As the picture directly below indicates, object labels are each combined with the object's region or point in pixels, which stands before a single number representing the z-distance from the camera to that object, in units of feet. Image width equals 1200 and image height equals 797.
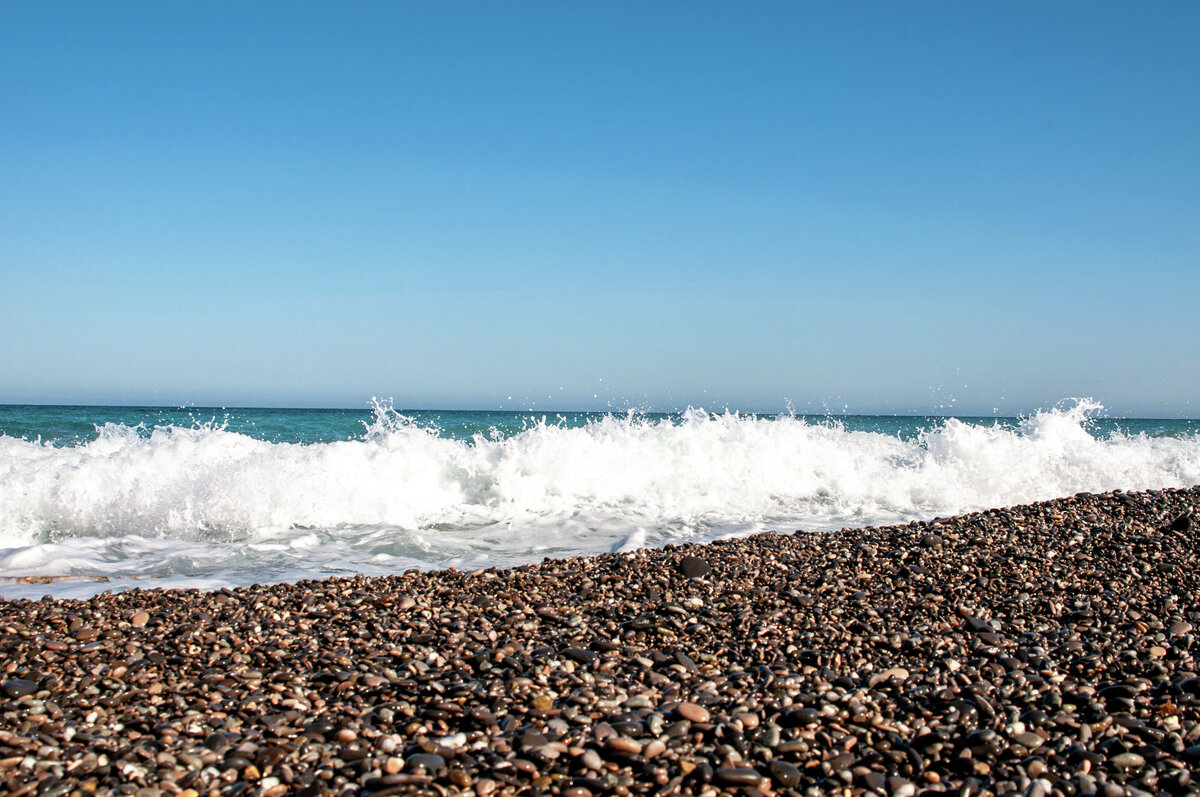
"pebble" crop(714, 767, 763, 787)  10.17
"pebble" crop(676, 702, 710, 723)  11.69
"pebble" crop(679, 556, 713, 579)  20.15
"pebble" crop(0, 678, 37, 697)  12.84
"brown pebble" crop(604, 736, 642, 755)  10.77
